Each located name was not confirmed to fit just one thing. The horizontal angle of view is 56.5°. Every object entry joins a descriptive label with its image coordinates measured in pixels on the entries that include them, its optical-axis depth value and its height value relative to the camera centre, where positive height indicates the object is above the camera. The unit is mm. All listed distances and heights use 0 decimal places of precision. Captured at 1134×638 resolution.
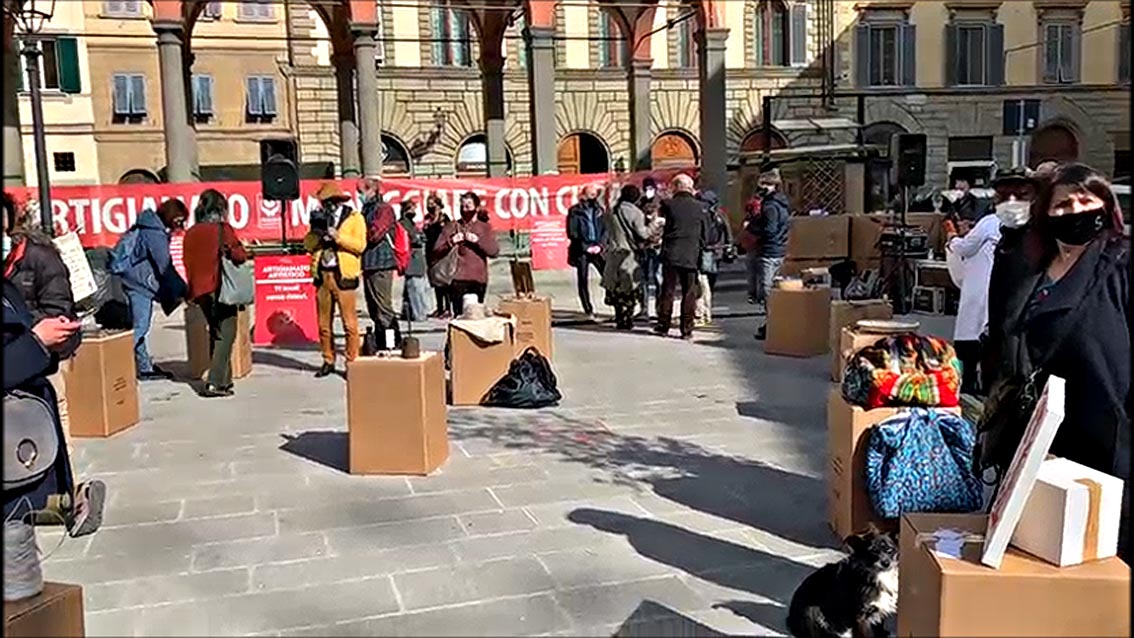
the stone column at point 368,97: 16391 +1696
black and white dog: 3242 -1266
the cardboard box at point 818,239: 14594 -653
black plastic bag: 7309 -1297
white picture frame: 2531 -694
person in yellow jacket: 7906 -342
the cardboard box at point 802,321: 9406 -1137
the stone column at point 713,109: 16812 +1371
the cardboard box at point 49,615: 2805 -1091
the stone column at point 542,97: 16500 +1615
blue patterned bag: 3859 -1016
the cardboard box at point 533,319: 8422 -956
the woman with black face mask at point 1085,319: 2855 -373
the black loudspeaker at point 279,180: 11266 +307
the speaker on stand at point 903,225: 12422 -428
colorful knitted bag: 4059 -715
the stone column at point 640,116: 20188 +1576
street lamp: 12836 +1453
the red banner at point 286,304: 10258 -947
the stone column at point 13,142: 14836 +1083
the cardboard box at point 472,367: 7348 -1144
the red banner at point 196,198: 14734 +110
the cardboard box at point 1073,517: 2547 -808
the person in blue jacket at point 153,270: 8305 -448
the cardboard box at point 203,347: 8758 -1139
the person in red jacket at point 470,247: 10141 -428
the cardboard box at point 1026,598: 2510 -986
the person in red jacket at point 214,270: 7633 -424
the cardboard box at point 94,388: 6617 -1084
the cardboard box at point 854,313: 8617 -996
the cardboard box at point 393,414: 5383 -1078
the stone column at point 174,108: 15453 +1543
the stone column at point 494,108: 19391 +1732
